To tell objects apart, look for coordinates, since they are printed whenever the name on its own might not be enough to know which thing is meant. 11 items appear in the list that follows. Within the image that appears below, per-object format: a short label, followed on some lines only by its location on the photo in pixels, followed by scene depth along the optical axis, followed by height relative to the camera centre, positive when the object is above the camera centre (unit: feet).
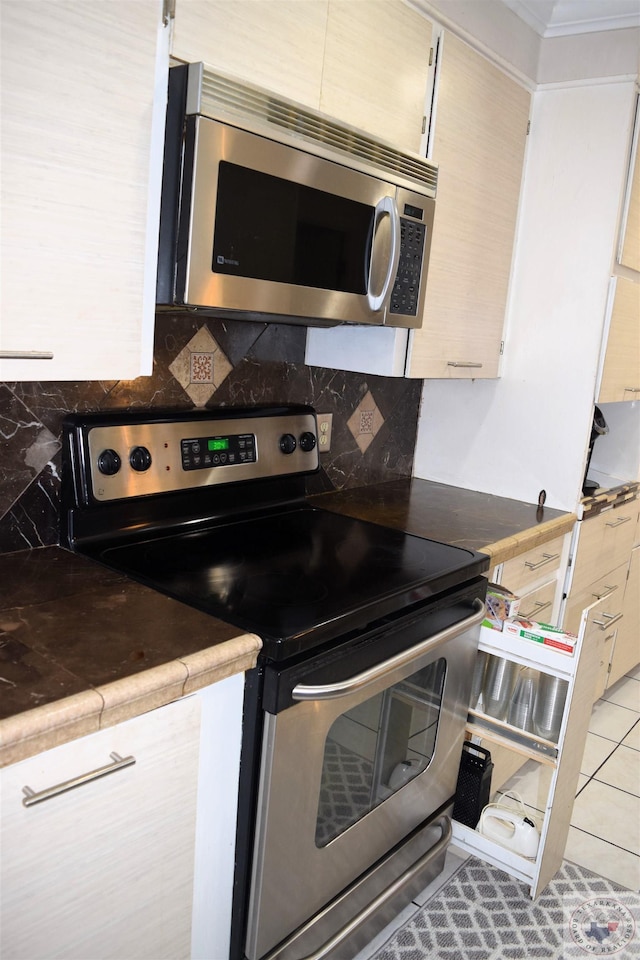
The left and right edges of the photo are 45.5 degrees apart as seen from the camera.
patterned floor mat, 5.63 -4.14
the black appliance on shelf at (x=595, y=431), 8.45 -0.50
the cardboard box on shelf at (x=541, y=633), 5.55 -1.86
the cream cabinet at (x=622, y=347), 7.66 +0.43
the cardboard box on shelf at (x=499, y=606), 6.00 -1.81
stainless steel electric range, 4.29 -1.66
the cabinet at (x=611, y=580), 8.21 -2.21
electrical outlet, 7.30 -0.66
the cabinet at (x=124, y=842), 3.22 -2.31
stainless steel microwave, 4.22 +0.92
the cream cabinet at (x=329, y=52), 4.29 +1.93
